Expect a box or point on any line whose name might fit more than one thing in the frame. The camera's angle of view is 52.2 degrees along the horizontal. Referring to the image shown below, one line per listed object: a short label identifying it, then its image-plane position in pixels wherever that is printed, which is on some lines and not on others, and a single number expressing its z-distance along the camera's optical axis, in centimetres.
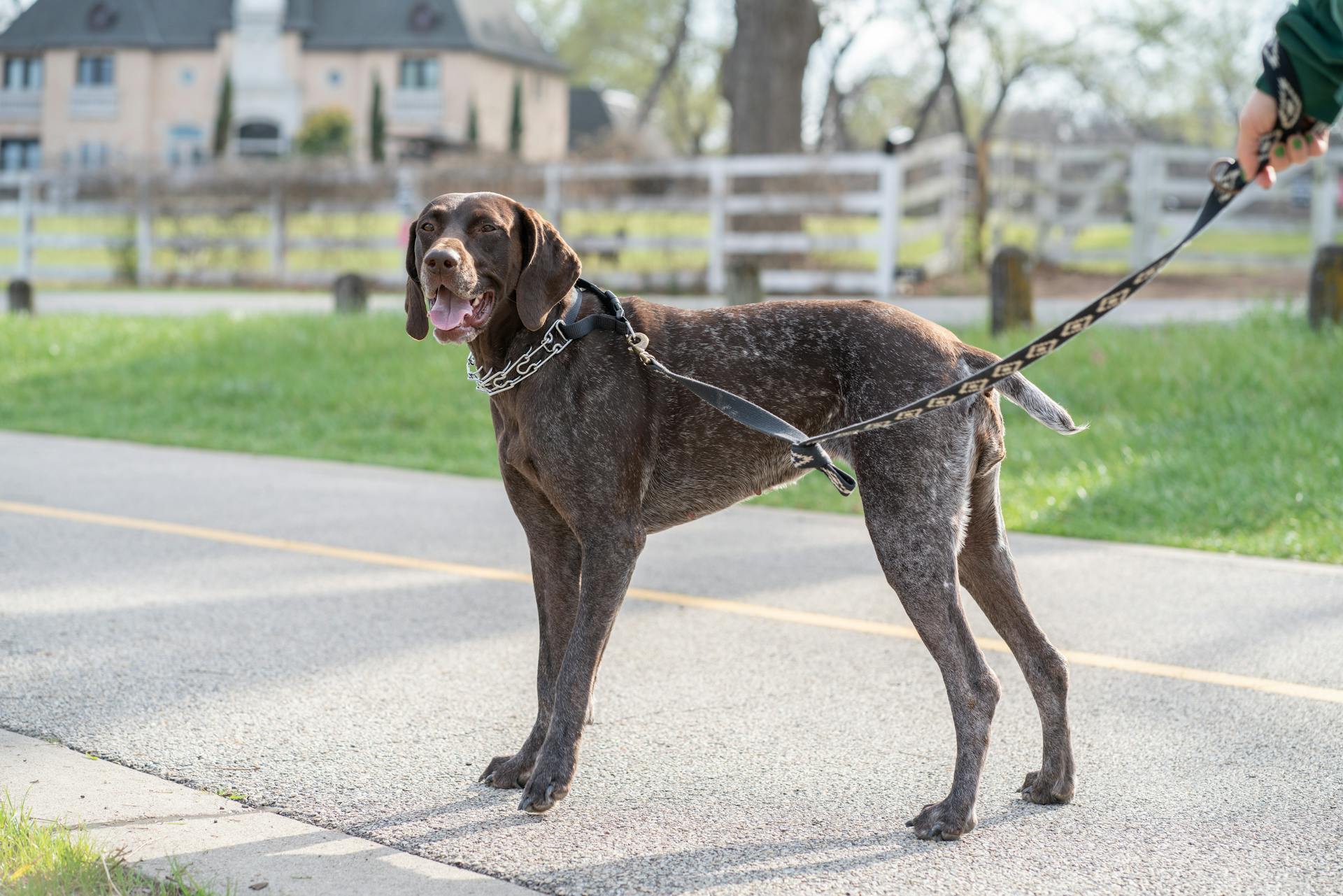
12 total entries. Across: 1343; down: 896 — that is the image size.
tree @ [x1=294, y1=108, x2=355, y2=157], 5397
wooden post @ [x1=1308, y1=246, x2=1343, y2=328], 1144
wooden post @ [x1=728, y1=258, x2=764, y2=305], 1465
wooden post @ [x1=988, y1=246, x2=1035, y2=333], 1253
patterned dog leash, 294
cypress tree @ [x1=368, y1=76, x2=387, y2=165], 5753
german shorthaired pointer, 380
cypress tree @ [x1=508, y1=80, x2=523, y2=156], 6034
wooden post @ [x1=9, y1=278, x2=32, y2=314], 1956
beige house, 6228
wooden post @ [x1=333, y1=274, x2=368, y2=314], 1681
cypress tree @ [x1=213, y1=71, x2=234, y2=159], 5634
